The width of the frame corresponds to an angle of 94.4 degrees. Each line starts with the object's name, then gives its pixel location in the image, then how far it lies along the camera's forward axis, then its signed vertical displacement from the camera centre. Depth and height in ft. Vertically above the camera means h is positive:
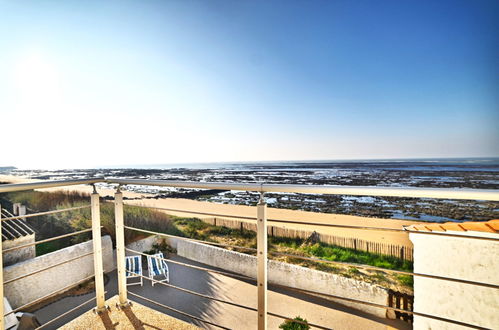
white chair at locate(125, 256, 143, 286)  18.00 -8.18
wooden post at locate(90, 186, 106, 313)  5.80 -2.29
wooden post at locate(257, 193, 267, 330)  4.09 -1.81
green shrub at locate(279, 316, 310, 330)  13.61 -10.53
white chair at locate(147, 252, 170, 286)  17.85 -8.63
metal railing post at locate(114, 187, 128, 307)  5.82 -2.19
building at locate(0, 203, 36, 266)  14.28 -4.82
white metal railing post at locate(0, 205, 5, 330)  4.07 -2.53
